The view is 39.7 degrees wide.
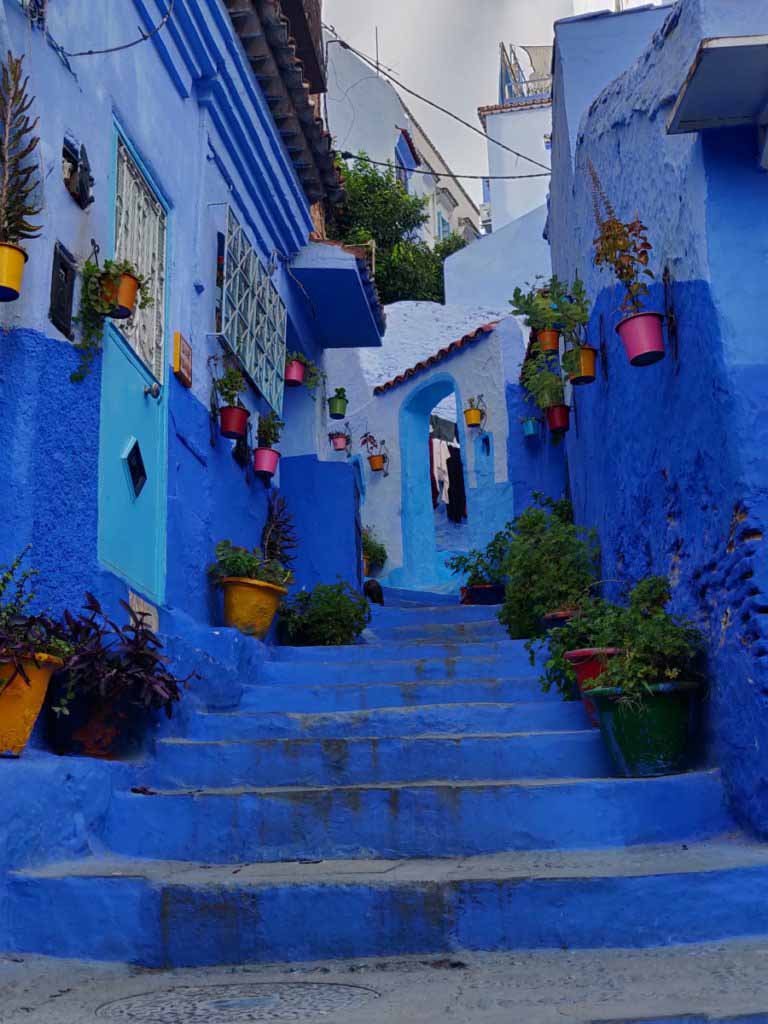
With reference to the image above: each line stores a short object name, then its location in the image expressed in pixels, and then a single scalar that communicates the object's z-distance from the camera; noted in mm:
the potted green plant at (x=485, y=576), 10141
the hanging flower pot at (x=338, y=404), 12961
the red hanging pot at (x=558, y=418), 9875
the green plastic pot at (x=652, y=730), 4801
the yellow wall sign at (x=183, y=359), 6773
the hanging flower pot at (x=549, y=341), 7926
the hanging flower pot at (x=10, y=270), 4453
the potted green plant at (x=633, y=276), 5289
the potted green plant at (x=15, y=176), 4484
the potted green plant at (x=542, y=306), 7008
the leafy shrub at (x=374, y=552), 15914
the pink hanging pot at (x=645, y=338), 5273
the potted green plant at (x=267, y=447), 8555
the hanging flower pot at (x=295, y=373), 9914
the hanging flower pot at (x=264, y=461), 8547
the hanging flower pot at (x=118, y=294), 5383
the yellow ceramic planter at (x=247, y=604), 7297
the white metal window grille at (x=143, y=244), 6136
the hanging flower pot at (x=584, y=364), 6848
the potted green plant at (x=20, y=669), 4172
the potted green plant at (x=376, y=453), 16859
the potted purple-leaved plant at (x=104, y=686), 4734
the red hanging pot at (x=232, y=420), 7559
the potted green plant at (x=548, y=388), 8102
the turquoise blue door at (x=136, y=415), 5586
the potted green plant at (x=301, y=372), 9922
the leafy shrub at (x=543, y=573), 7434
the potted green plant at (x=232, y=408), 7562
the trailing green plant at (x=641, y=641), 4820
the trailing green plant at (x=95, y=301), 5344
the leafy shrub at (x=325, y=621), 8508
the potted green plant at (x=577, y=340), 6859
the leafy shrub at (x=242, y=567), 7270
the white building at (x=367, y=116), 24516
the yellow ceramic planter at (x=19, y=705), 4180
